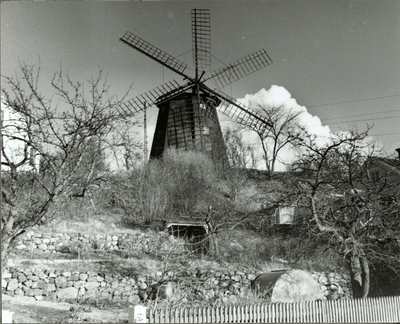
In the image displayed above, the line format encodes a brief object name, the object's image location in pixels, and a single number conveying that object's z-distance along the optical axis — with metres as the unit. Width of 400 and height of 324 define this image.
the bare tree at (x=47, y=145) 7.75
